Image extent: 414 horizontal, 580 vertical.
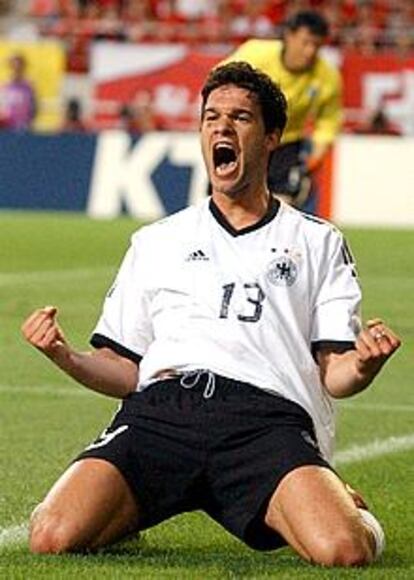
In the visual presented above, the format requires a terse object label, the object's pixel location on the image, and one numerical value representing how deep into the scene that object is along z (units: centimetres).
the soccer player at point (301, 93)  1482
